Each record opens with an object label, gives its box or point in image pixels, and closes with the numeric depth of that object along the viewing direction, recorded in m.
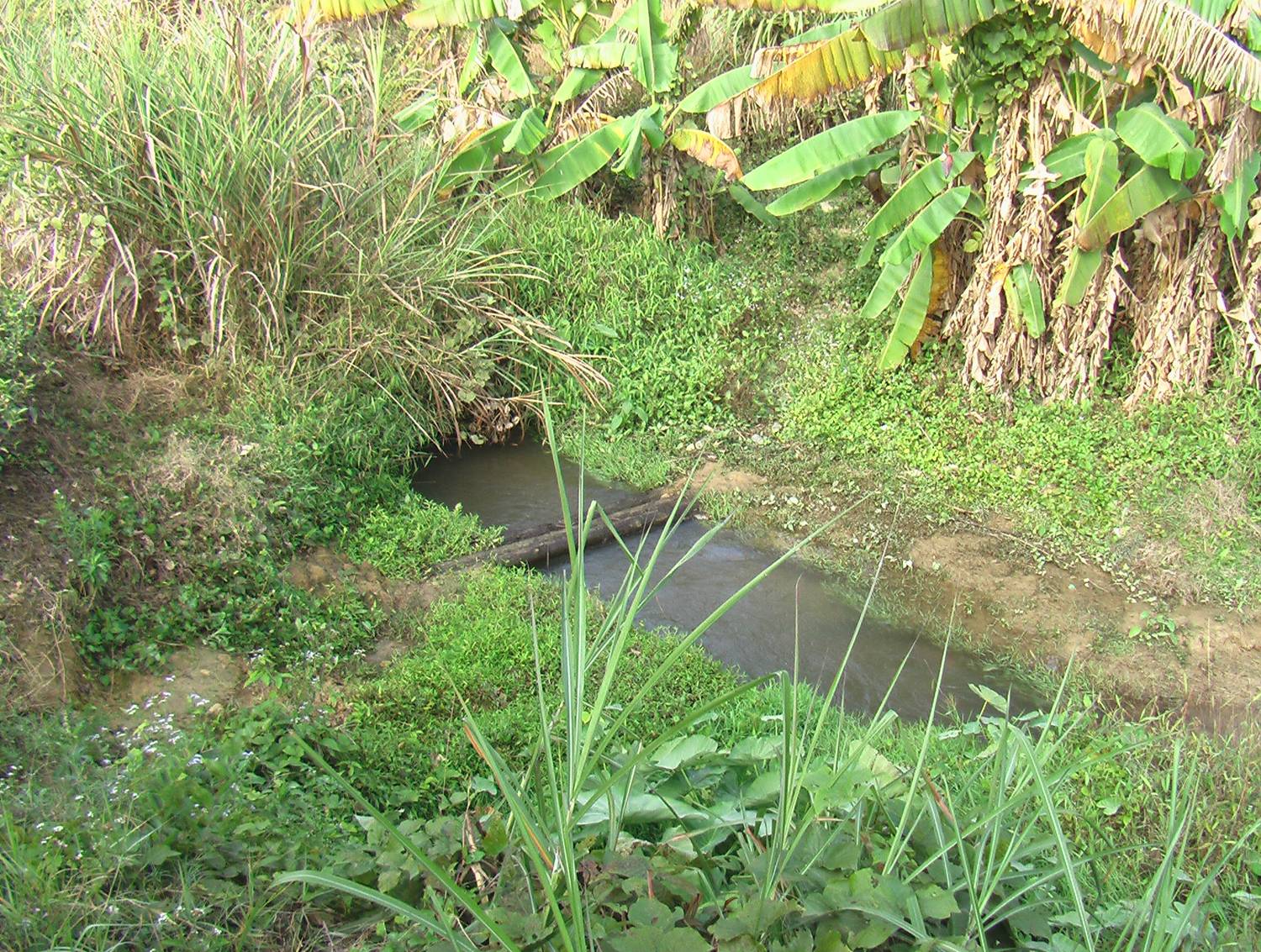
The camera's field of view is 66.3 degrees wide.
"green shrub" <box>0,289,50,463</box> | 4.61
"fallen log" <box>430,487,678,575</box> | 5.86
